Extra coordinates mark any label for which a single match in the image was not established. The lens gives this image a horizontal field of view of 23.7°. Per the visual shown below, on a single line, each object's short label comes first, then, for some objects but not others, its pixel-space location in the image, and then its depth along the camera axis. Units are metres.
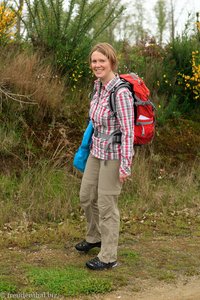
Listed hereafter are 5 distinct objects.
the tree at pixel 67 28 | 8.64
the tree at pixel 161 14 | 27.37
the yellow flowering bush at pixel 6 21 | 8.07
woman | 4.23
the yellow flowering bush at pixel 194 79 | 9.48
